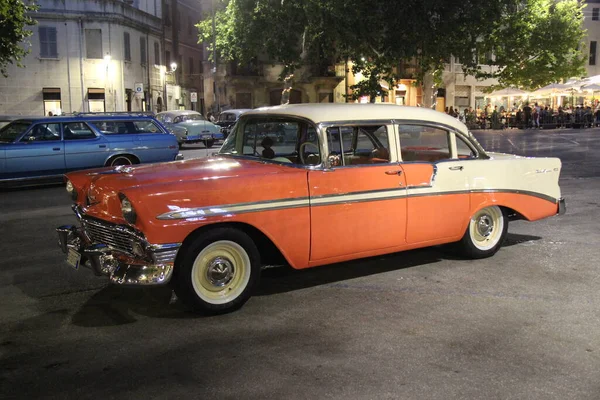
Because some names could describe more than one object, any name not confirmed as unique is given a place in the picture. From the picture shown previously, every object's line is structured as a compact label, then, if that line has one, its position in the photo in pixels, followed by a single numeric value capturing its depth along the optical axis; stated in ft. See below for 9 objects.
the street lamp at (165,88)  154.51
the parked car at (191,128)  83.66
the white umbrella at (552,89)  118.83
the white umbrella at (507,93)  131.64
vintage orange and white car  15.69
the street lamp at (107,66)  128.98
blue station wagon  41.73
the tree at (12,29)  63.21
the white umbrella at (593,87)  110.64
